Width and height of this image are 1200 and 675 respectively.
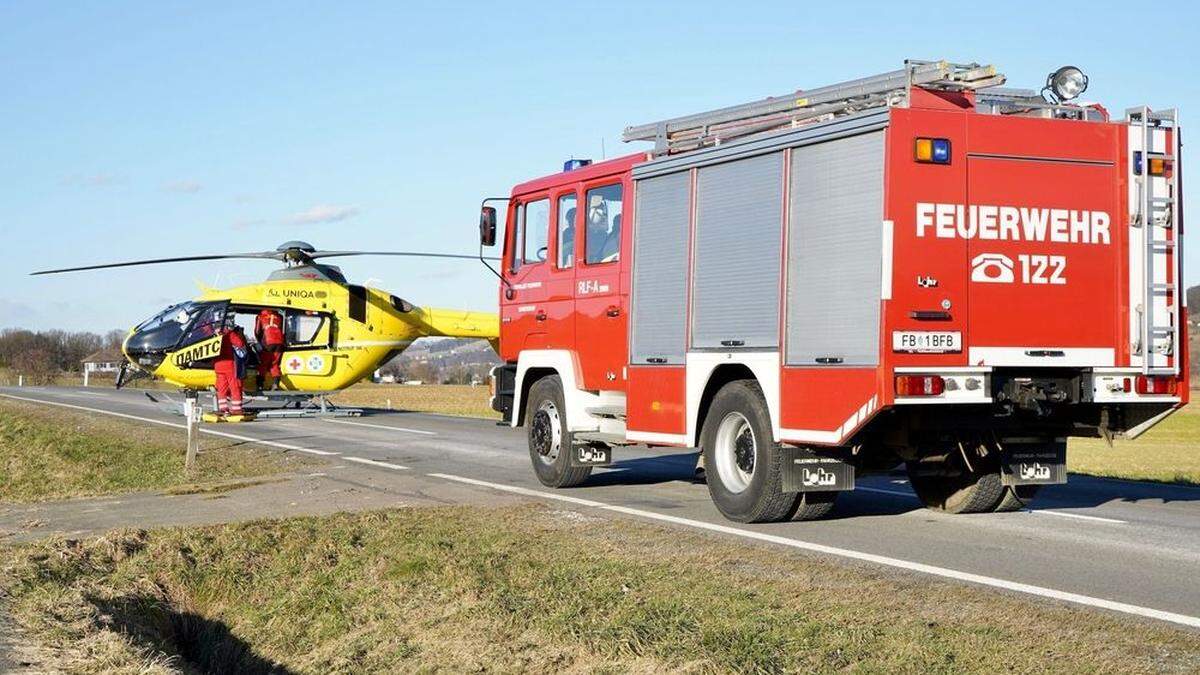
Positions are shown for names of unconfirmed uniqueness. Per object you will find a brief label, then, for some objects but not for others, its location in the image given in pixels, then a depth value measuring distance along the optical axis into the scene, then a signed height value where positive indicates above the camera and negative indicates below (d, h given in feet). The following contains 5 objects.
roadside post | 59.00 -2.36
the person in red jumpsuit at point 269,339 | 88.28 +2.34
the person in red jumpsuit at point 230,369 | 77.92 +0.21
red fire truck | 29.96 +2.48
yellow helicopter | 87.71 +3.06
